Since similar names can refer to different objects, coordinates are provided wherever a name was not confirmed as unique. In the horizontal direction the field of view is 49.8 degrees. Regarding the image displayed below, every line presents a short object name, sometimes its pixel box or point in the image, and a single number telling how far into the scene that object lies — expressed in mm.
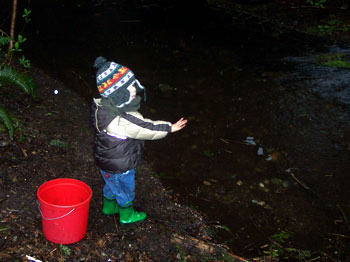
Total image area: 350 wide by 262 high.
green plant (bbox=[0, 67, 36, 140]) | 3800
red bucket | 2836
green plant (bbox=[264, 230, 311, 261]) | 3523
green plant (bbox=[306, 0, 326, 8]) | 10328
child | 2932
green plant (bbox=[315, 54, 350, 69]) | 7703
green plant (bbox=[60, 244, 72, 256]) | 3047
